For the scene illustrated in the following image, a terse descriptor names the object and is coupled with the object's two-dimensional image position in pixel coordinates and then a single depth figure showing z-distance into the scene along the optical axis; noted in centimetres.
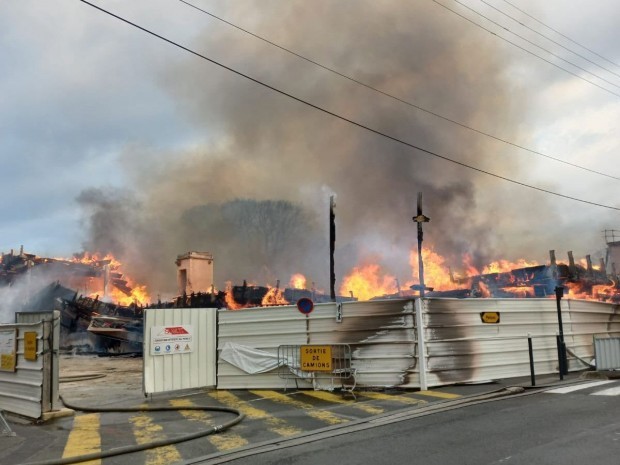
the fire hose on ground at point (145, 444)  593
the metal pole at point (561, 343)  1247
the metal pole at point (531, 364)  1122
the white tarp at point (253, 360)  1175
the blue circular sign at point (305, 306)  1159
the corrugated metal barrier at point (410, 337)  1134
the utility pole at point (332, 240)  2543
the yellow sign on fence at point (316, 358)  1110
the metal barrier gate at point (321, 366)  1119
